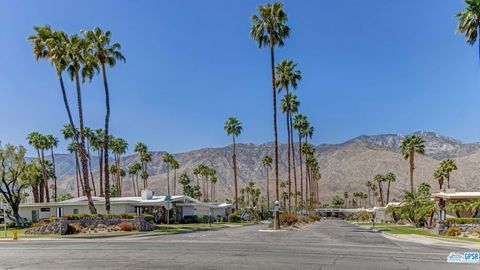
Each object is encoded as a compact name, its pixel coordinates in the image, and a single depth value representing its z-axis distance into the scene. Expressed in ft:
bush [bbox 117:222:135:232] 151.02
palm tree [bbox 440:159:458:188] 299.99
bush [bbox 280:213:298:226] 182.39
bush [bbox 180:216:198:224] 235.67
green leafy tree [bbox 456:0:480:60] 138.31
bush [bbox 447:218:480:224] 137.47
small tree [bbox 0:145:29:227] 202.80
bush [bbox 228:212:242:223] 278.67
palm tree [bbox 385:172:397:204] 469.73
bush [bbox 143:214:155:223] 182.62
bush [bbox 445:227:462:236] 131.34
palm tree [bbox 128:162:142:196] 419.37
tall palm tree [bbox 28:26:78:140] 159.43
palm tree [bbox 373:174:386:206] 476.13
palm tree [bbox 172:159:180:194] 425.61
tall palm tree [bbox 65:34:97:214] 161.48
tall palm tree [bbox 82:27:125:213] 168.04
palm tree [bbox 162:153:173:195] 410.72
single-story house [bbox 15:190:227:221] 212.64
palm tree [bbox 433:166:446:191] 304.85
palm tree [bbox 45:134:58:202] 298.60
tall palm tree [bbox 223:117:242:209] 315.78
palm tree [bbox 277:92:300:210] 259.76
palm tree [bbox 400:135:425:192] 269.85
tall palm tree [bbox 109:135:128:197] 327.47
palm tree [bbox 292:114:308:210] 304.73
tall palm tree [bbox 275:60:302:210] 209.15
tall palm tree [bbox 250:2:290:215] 170.91
